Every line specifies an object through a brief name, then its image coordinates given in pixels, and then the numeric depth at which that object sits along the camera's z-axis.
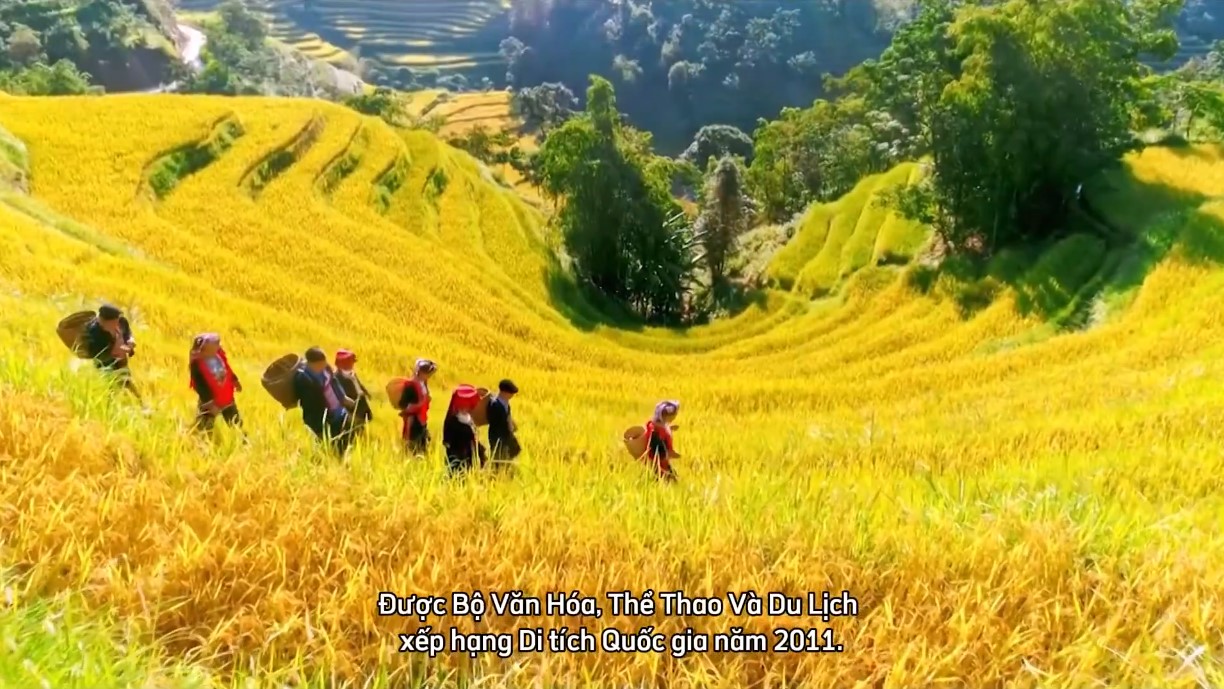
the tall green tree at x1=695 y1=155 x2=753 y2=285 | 40.88
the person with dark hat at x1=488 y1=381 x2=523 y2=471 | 6.71
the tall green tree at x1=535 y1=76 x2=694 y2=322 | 34.44
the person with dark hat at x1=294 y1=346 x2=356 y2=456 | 6.70
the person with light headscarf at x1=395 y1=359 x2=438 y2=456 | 6.92
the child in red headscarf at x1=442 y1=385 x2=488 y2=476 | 6.33
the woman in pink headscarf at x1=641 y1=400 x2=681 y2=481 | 6.88
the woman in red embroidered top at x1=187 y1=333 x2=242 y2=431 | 6.92
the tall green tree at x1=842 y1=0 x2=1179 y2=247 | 26.00
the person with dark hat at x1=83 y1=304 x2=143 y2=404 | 7.03
